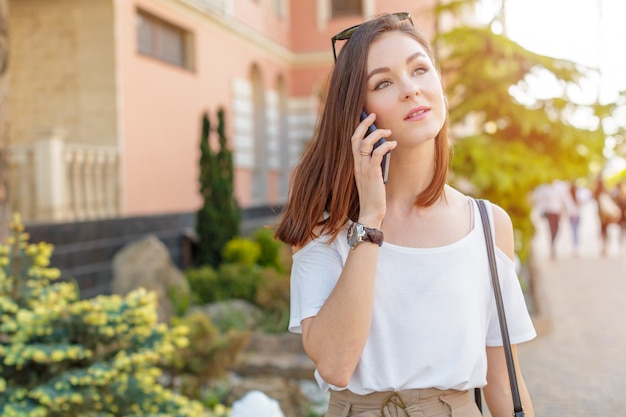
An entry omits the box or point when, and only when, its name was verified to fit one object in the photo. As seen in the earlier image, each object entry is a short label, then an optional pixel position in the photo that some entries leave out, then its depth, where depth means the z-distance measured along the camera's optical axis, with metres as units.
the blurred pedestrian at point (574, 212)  17.72
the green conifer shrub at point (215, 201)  11.43
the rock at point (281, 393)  6.16
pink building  9.96
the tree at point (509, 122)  10.95
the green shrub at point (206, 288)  9.74
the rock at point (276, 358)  7.38
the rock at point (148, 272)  8.91
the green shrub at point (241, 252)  11.10
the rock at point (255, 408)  4.65
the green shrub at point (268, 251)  11.69
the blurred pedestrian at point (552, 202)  16.62
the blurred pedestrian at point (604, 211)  17.47
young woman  1.89
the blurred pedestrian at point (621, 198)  17.73
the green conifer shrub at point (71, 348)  4.02
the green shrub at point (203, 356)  6.19
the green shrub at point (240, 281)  9.77
